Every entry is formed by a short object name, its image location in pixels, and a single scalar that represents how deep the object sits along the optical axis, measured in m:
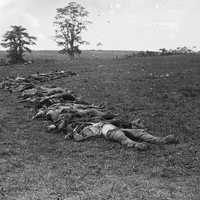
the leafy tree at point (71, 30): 69.06
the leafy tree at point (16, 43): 51.84
